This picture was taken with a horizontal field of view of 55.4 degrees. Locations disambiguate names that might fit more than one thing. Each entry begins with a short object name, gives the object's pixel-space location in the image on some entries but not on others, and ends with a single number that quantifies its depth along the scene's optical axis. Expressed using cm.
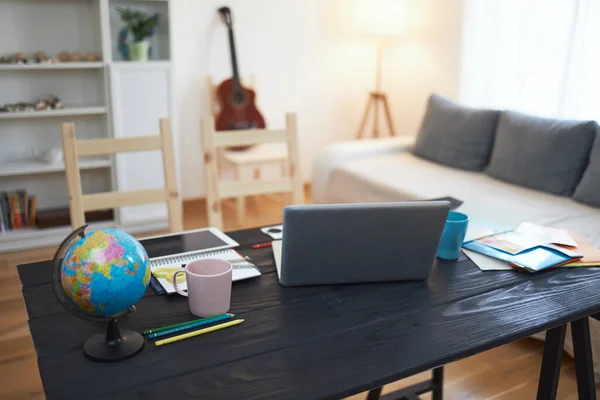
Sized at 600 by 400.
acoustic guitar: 363
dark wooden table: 88
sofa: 247
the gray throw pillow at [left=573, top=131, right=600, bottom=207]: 246
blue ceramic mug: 131
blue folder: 130
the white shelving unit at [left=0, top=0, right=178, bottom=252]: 310
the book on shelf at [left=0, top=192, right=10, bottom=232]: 307
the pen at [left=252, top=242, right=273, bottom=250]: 141
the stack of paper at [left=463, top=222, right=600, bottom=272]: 132
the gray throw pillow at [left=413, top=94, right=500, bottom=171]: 307
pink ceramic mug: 104
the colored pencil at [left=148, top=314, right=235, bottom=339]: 100
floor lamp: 380
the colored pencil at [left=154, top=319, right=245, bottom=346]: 98
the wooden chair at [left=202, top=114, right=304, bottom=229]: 178
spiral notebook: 120
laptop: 112
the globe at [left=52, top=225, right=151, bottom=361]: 89
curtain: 288
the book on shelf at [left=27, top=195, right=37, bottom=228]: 317
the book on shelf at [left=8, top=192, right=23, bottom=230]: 309
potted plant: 318
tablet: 137
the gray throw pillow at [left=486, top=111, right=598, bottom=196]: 260
